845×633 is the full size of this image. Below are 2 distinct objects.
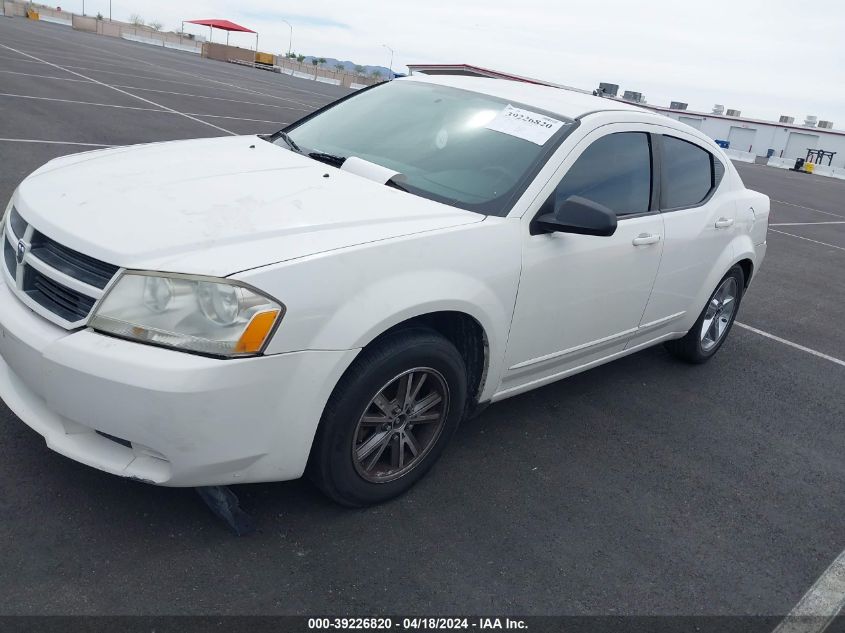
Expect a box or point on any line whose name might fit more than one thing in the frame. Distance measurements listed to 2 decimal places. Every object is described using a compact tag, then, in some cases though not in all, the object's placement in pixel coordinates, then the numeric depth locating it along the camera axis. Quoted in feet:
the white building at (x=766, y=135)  178.99
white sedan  7.53
